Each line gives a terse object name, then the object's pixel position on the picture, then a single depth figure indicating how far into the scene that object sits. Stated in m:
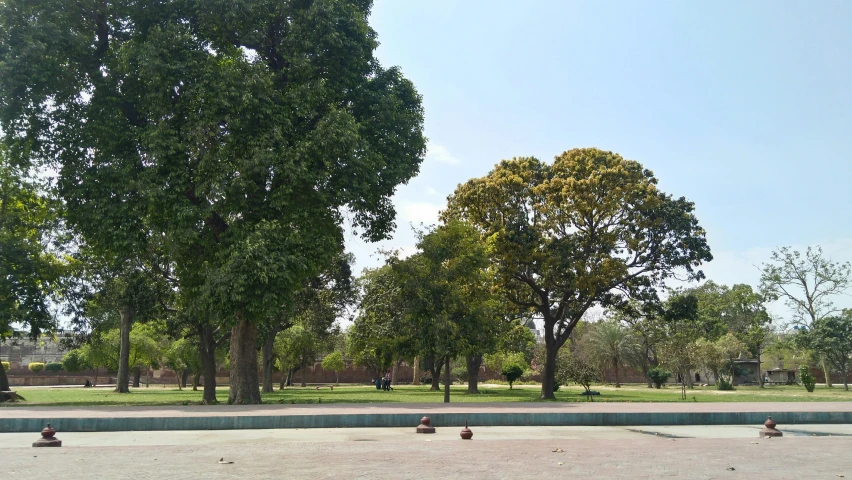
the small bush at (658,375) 50.81
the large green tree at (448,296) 23.84
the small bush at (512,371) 50.22
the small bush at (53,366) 69.81
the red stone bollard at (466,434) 11.83
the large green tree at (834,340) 45.12
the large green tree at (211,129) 18.64
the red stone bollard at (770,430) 12.72
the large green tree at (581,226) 28.41
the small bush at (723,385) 48.34
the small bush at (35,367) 69.39
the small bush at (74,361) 63.72
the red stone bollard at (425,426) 13.16
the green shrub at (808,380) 40.02
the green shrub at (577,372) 30.22
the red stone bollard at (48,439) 10.22
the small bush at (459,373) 66.62
